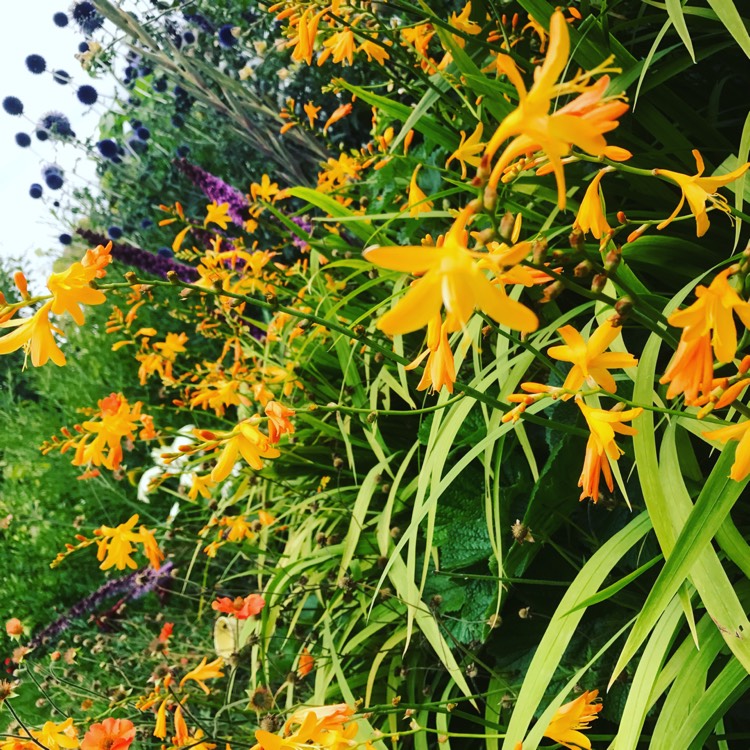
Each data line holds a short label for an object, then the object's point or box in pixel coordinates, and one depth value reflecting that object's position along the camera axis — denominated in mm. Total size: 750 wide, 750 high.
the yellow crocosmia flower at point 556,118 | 333
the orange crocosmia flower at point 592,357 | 518
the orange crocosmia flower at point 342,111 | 1237
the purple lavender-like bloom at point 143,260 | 1489
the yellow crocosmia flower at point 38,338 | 579
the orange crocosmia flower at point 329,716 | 623
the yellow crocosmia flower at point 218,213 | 1489
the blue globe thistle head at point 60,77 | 2277
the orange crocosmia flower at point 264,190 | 1446
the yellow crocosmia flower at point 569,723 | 635
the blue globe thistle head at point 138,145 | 2404
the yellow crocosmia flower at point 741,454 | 438
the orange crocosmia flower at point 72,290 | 593
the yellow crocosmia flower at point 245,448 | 687
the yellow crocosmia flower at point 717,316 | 395
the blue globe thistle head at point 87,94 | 2371
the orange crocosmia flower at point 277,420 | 716
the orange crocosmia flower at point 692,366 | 398
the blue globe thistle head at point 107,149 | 2309
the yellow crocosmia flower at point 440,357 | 461
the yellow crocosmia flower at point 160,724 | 862
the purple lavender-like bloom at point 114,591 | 1447
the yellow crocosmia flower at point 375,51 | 1021
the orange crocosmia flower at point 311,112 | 1423
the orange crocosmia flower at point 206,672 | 1059
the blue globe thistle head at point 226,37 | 2088
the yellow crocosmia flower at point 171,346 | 1505
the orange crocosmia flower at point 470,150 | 523
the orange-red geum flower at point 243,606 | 1077
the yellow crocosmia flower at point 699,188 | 497
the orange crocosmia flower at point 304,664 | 1097
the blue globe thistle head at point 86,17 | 1971
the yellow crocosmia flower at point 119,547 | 1206
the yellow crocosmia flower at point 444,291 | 311
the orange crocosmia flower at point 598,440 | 517
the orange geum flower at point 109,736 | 713
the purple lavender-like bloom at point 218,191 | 1589
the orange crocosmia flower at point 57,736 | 788
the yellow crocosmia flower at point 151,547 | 1174
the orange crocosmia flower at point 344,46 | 986
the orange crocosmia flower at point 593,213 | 522
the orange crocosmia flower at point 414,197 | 948
